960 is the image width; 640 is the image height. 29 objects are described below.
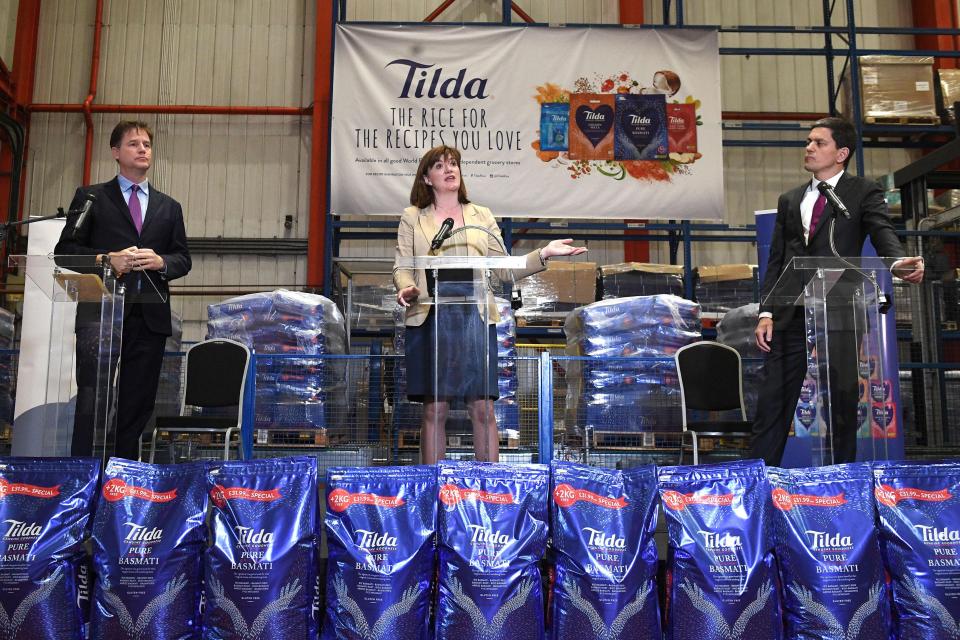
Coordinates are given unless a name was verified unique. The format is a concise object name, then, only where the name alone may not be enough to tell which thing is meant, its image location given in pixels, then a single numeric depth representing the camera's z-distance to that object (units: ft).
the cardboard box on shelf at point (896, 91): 24.22
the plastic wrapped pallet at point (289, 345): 16.07
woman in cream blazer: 9.42
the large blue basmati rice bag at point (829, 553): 7.32
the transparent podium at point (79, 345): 8.76
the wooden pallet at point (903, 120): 24.25
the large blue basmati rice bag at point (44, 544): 7.25
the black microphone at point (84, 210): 8.92
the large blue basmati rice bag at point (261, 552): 7.27
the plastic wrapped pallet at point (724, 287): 22.74
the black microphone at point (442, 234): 9.78
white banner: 22.03
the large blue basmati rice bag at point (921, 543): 7.30
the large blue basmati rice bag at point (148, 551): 7.23
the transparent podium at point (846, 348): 8.86
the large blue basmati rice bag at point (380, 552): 7.29
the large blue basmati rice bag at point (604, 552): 7.33
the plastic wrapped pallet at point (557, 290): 21.59
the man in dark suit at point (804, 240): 10.33
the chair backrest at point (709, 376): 15.53
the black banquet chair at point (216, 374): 15.39
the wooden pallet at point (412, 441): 15.60
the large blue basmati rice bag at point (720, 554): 7.27
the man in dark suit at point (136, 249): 9.86
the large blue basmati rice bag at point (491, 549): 7.32
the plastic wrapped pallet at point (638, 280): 21.97
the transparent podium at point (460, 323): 9.06
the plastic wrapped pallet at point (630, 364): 15.99
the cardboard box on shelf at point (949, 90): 24.95
